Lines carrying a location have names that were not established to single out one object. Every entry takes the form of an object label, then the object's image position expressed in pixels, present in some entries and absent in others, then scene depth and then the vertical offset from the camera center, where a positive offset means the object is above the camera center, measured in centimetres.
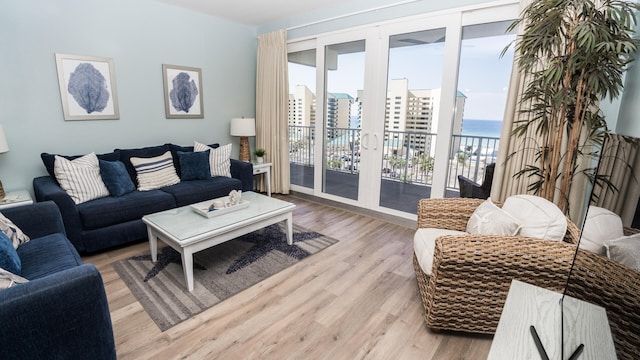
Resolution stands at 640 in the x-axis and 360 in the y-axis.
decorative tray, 268 -78
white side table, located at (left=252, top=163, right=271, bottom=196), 461 -71
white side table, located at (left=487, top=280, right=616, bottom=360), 87 -77
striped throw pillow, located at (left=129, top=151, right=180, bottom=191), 349 -60
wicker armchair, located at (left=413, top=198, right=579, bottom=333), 167 -80
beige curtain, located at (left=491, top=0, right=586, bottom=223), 258 -24
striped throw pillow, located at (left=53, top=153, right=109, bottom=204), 293 -58
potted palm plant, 195 +40
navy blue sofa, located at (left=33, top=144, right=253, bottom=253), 275 -84
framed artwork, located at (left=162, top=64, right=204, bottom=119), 407 +40
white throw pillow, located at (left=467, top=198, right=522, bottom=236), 194 -61
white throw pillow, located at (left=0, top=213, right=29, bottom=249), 194 -74
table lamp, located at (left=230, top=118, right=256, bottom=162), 460 -7
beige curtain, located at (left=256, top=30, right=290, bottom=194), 459 +28
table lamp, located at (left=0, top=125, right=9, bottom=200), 266 -24
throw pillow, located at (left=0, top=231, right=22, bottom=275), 152 -71
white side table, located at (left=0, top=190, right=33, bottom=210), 268 -74
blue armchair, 113 -79
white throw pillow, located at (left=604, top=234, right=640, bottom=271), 73 -30
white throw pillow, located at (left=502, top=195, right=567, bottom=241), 183 -55
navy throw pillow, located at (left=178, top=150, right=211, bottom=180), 383 -56
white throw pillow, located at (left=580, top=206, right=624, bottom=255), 85 -29
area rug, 216 -125
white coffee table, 227 -83
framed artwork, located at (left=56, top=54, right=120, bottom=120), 328 +35
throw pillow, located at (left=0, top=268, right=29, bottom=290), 122 -66
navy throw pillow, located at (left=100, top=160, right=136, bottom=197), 317 -60
